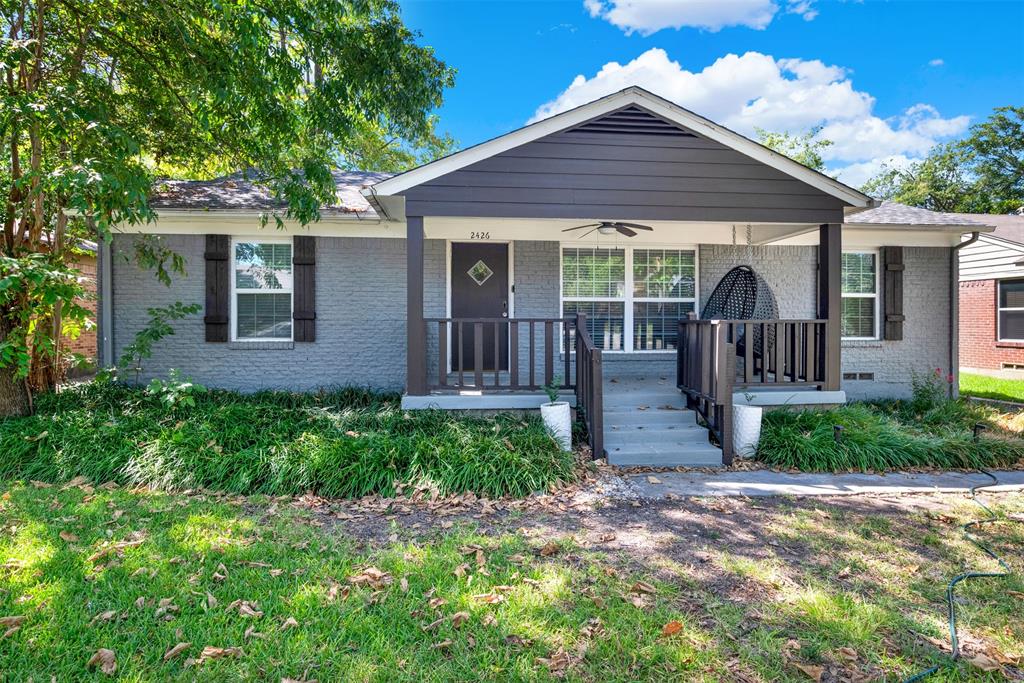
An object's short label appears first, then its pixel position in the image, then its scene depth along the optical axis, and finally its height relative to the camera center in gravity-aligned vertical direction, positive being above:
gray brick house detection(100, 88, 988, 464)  5.78 +0.72
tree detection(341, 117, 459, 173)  18.20 +6.63
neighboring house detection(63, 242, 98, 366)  11.45 -0.18
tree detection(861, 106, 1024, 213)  28.44 +8.97
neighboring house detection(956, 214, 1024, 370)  12.46 +0.70
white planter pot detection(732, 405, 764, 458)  5.52 -1.06
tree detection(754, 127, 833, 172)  23.97 +8.43
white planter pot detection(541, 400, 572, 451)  5.37 -0.97
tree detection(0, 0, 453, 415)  5.00 +2.75
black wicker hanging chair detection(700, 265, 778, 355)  6.31 +0.36
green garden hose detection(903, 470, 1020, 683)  2.29 -1.42
